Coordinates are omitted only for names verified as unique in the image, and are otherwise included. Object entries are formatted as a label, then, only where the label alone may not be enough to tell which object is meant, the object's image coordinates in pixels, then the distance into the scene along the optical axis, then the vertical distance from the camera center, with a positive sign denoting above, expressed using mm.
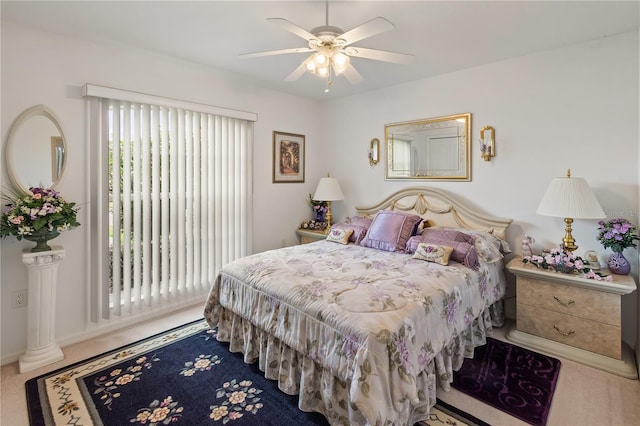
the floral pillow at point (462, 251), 2627 -351
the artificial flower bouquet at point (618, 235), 2443 -198
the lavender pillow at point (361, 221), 3693 -142
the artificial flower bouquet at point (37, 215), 2281 -44
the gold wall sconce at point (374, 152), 4188 +759
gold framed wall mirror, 3475 +706
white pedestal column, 2389 -752
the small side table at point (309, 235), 4178 -355
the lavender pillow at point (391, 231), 3176 -224
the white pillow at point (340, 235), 3563 -300
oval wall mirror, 2439 +465
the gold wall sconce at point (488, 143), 3268 +680
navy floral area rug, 1867 -1205
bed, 1610 -686
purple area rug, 1959 -1189
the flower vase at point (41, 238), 2377 -217
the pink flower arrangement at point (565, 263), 2441 -436
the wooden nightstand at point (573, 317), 2322 -849
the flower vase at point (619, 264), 2490 -434
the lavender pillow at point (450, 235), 2836 -234
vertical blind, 2889 +76
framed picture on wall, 4293 +720
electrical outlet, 2506 -707
